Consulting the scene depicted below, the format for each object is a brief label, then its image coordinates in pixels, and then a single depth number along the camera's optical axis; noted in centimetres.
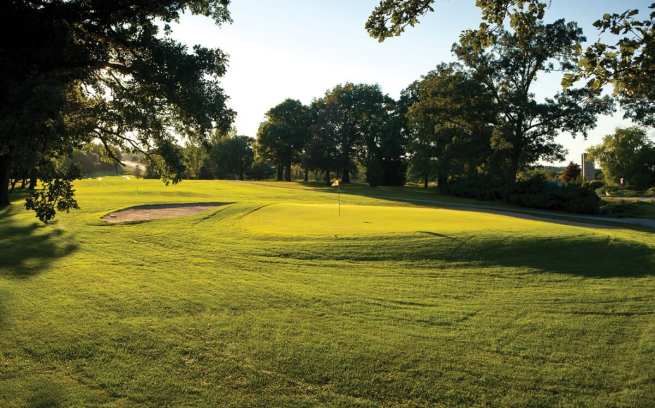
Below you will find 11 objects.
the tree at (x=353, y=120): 6950
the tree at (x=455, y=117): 4069
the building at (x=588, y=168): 7379
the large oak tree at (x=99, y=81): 738
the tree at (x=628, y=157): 5556
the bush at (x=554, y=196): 3228
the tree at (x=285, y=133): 7206
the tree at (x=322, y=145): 6881
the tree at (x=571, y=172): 6881
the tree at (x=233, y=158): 9481
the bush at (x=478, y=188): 4025
